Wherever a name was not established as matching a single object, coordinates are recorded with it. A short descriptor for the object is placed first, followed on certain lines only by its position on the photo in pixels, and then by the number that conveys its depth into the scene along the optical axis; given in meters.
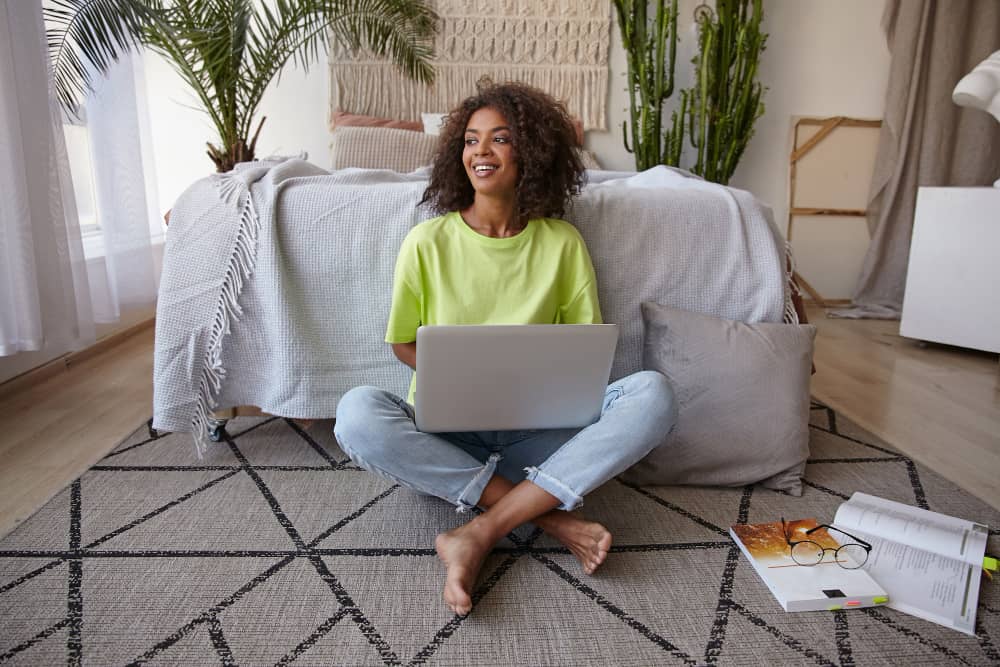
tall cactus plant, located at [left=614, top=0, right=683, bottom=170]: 3.30
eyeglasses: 1.18
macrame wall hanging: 3.45
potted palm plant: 2.05
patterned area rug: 0.98
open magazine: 1.09
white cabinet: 2.61
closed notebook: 1.08
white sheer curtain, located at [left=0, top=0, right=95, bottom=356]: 1.75
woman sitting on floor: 1.18
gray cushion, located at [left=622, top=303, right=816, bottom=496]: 1.47
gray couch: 1.54
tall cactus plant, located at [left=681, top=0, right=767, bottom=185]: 3.31
